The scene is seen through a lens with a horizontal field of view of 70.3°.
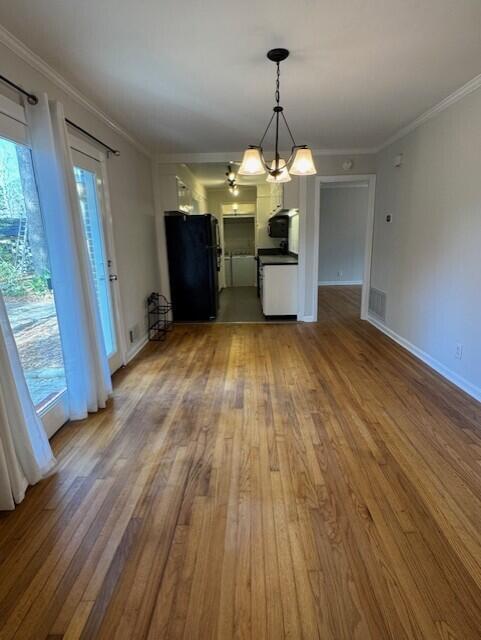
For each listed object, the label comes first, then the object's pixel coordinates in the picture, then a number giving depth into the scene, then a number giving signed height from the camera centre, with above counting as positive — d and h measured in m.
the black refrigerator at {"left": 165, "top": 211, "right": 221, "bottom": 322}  5.22 -0.45
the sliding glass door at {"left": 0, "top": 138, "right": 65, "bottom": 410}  1.98 -0.21
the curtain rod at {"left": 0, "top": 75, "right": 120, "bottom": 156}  1.88 +0.84
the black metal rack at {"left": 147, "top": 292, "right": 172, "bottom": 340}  4.76 -1.14
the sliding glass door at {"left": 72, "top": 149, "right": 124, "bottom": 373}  2.95 -0.06
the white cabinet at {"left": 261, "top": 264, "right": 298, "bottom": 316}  5.28 -0.86
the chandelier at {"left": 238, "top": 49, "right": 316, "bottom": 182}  2.44 +0.50
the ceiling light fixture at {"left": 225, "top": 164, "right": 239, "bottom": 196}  6.36 +1.09
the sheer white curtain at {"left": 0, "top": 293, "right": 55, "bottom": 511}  1.68 -0.98
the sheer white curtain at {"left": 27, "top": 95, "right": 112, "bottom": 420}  2.18 -0.15
